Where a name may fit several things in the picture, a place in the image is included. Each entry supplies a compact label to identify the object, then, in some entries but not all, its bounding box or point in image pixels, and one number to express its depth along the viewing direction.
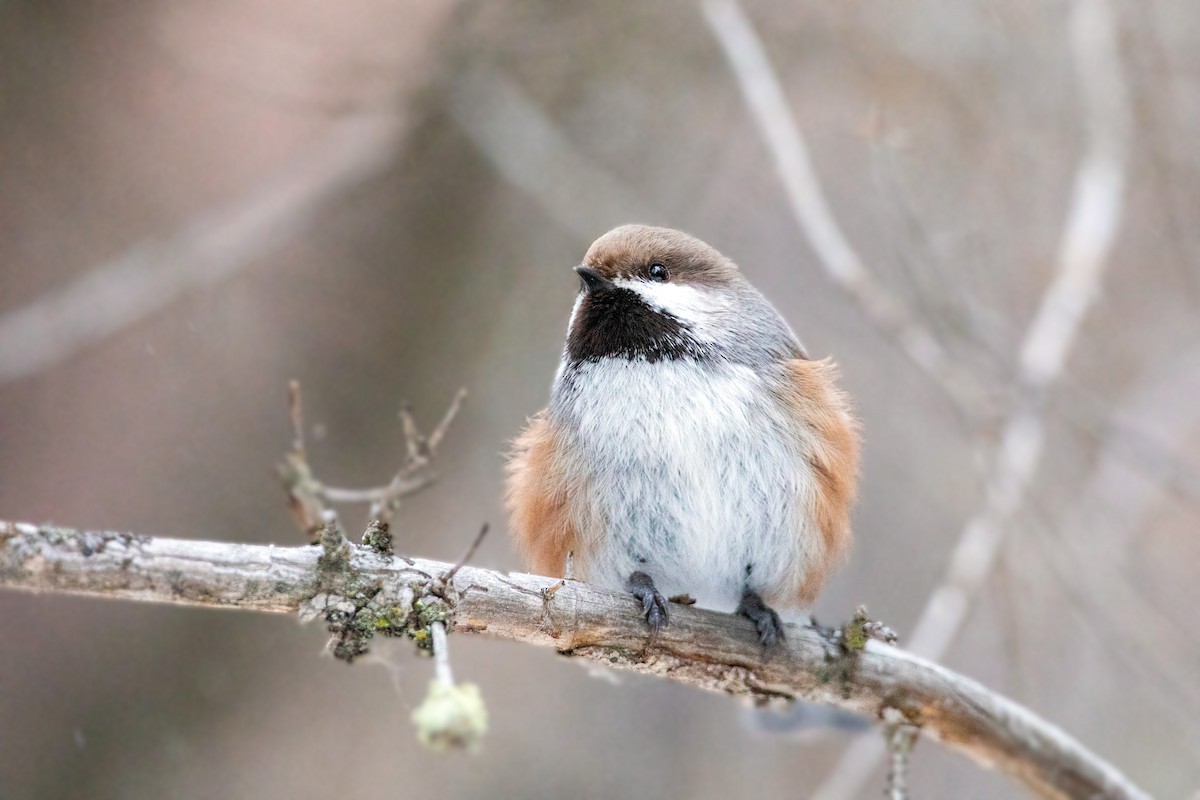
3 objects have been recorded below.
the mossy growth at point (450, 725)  3.10
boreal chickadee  6.42
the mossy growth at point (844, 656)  6.07
